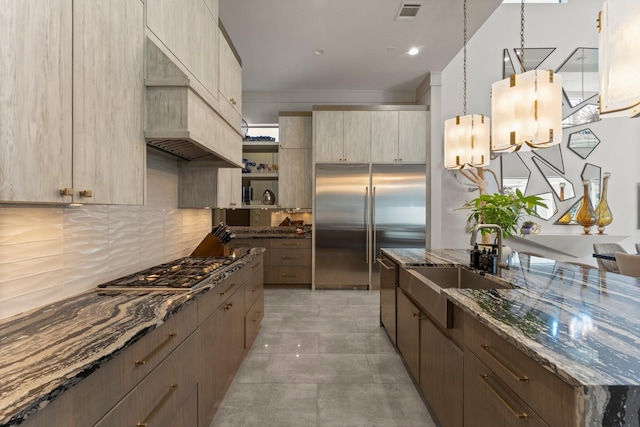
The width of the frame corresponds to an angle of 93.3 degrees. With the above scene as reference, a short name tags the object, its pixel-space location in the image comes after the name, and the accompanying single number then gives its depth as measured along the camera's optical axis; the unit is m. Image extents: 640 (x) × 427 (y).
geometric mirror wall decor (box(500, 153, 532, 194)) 4.86
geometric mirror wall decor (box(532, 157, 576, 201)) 4.91
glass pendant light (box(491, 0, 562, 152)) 1.91
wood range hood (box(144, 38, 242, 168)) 1.58
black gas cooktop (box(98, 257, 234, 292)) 1.57
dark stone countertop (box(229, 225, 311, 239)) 4.96
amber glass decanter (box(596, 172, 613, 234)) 4.43
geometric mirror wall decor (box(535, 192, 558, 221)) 4.92
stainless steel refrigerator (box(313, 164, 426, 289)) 4.66
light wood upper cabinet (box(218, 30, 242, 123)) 2.51
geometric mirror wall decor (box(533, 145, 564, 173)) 4.90
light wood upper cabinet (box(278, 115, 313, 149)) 5.02
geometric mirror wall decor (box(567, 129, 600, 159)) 4.93
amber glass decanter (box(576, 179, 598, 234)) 4.34
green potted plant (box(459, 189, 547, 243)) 2.05
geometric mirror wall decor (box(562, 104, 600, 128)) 4.92
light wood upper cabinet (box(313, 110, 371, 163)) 4.70
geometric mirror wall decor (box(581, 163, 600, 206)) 4.91
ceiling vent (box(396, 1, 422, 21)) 3.03
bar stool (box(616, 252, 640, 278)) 2.76
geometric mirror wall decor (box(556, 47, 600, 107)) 4.93
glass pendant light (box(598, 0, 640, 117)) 1.29
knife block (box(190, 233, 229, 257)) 2.61
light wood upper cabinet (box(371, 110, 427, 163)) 4.70
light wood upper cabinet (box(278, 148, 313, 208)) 5.03
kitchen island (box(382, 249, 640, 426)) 0.67
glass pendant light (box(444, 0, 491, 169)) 2.56
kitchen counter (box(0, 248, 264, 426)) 0.68
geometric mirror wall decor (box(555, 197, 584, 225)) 4.86
